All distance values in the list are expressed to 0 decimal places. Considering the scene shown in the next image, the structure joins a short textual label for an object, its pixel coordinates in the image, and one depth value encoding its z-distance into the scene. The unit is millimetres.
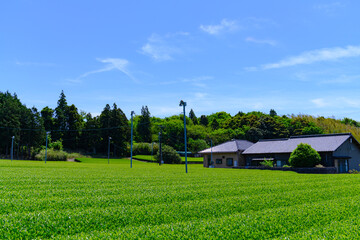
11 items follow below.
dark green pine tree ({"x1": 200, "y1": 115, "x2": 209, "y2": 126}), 133500
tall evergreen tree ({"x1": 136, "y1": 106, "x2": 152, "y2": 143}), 110269
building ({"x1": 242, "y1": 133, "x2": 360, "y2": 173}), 41688
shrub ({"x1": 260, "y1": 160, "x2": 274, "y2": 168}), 44156
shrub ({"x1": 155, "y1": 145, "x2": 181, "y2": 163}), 71250
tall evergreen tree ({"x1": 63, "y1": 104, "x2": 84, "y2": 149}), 92125
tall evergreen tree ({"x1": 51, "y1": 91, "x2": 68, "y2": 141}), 91325
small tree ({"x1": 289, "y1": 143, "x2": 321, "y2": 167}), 36656
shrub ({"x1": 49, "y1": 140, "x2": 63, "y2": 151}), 82069
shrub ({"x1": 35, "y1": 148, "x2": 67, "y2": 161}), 72000
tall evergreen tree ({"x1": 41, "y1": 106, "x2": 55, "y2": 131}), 93188
